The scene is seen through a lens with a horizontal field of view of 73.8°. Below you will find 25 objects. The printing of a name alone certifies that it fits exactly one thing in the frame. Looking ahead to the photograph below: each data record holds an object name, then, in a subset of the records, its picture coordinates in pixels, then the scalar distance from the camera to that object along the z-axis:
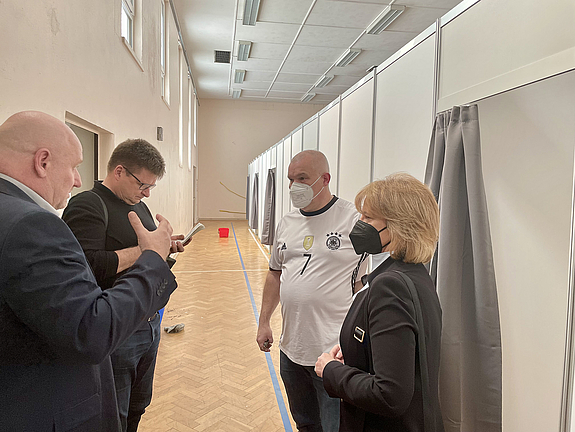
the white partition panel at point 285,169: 6.86
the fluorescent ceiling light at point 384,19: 7.82
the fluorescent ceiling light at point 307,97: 15.43
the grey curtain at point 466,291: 1.59
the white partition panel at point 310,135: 5.22
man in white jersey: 1.87
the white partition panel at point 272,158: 8.73
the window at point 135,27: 4.62
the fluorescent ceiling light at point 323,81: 12.84
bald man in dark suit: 0.81
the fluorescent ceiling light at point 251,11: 7.66
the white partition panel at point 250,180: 13.35
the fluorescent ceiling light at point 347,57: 10.38
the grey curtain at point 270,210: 8.42
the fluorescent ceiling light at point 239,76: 12.53
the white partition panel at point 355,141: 3.22
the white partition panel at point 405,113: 2.25
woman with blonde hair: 1.02
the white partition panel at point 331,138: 4.11
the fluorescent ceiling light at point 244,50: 9.95
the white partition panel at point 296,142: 6.18
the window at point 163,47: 6.80
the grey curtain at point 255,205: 11.84
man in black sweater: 1.71
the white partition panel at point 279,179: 7.59
